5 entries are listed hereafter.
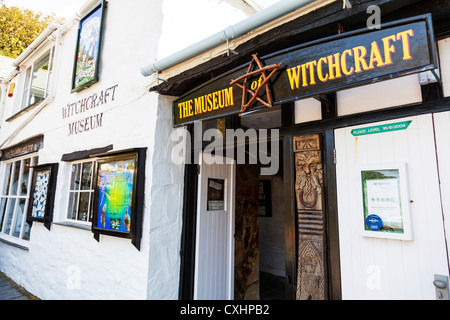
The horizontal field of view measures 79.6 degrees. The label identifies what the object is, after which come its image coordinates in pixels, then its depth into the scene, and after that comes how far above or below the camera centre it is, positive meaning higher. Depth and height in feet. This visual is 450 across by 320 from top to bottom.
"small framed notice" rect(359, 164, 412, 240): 6.15 +0.03
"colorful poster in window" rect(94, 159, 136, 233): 10.90 +0.16
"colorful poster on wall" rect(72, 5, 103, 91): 15.02 +8.58
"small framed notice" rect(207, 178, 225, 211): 12.34 +0.27
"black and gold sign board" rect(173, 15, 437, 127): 5.17 +3.13
